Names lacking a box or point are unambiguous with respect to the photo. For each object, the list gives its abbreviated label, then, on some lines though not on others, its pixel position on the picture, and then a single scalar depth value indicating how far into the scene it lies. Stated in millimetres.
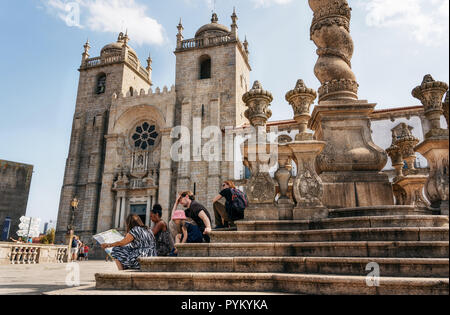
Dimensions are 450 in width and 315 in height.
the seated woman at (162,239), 5270
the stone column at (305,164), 4579
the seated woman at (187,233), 4594
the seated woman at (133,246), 4602
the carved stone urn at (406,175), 6277
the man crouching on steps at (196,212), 4988
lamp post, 15338
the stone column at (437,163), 3811
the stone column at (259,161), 4738
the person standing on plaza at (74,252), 16797
